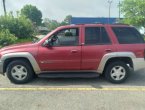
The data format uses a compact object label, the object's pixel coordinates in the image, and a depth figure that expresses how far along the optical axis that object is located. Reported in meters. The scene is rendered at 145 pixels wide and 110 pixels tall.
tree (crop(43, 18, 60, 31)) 93.69
